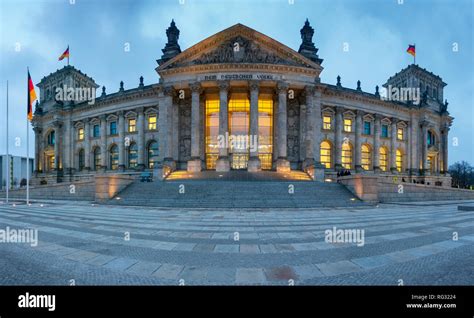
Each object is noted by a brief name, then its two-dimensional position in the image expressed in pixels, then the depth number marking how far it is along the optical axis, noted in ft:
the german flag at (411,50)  127.24
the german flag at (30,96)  61.62
